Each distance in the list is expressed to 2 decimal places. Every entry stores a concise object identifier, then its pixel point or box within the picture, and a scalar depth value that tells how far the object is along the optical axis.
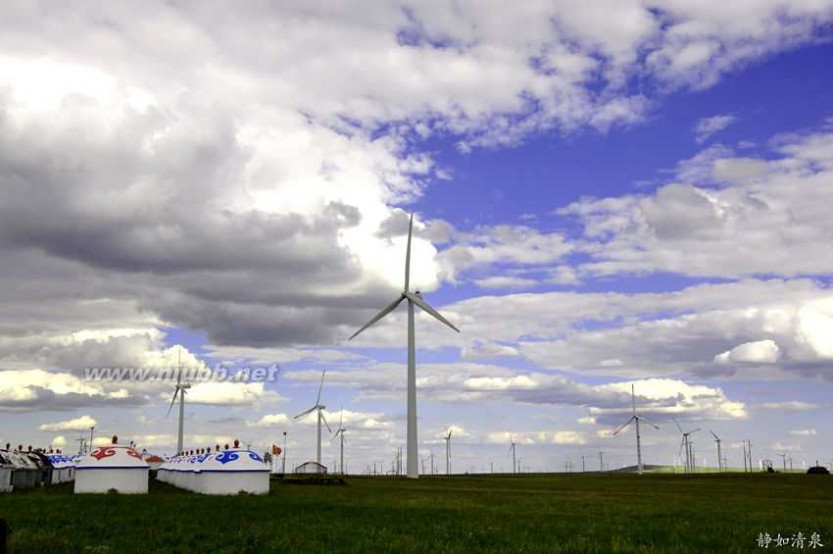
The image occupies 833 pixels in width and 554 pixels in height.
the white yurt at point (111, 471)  99.00
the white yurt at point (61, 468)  140.25
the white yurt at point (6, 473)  103.69
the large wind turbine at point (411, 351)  156.12
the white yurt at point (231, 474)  101.38
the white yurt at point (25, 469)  110.44
